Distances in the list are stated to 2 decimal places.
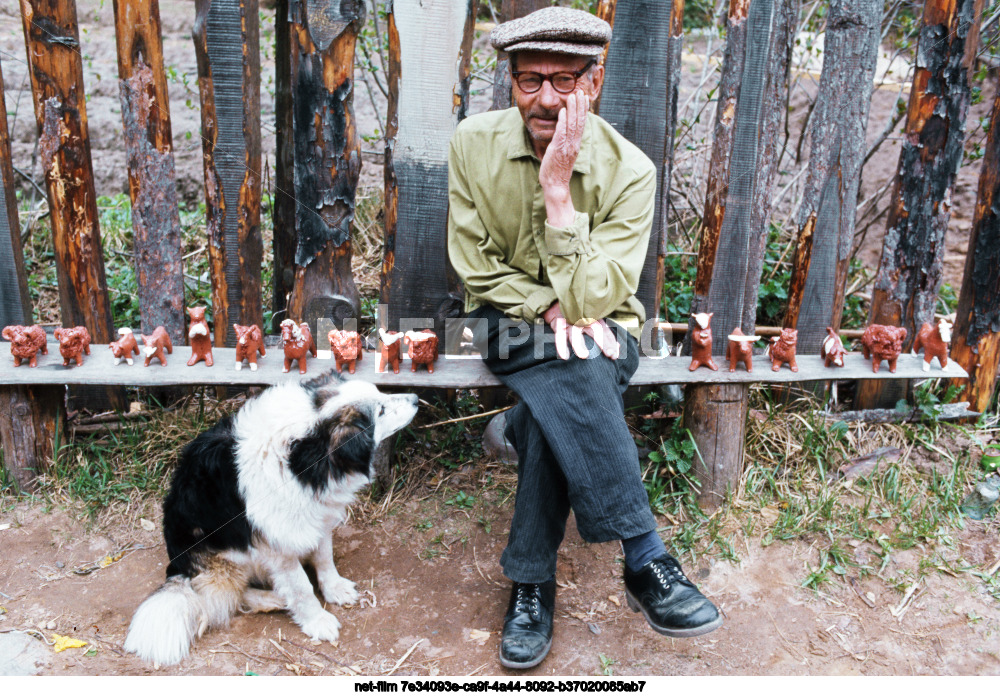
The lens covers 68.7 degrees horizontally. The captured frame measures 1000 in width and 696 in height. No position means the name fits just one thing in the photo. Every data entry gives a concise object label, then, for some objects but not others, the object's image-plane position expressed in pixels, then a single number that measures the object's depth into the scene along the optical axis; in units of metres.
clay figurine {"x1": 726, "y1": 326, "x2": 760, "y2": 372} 3.01
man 2.38
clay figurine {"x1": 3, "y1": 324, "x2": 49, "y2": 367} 2.93
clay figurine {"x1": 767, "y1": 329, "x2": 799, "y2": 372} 3.01
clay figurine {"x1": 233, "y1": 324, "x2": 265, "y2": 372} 2.93
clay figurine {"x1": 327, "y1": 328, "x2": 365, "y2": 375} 2.89
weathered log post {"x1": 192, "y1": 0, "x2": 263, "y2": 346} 2.95
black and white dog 2.49
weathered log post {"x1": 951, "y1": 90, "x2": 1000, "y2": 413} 3.25
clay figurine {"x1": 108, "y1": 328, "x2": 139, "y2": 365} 2.95
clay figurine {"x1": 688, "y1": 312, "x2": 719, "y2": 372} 3.00
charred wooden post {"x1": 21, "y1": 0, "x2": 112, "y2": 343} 2.96
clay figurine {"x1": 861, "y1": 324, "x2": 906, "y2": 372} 3.07
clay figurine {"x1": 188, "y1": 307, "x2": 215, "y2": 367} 2.88
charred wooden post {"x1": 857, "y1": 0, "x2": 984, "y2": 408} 3.09
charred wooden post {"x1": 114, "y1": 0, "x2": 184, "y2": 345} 2.95
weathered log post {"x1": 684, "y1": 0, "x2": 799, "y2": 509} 3.01
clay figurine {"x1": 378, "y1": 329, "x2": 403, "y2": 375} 2.90
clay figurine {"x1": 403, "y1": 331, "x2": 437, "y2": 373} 2.89
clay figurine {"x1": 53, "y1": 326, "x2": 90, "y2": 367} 2.92
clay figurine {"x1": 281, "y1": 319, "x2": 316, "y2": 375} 2.87
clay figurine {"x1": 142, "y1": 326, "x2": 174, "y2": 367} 2.94
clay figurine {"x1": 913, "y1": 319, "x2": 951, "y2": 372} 3.11
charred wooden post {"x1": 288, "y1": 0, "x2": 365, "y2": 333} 2.94
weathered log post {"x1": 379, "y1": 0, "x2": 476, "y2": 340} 2.96
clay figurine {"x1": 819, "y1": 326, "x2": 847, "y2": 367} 3.08
